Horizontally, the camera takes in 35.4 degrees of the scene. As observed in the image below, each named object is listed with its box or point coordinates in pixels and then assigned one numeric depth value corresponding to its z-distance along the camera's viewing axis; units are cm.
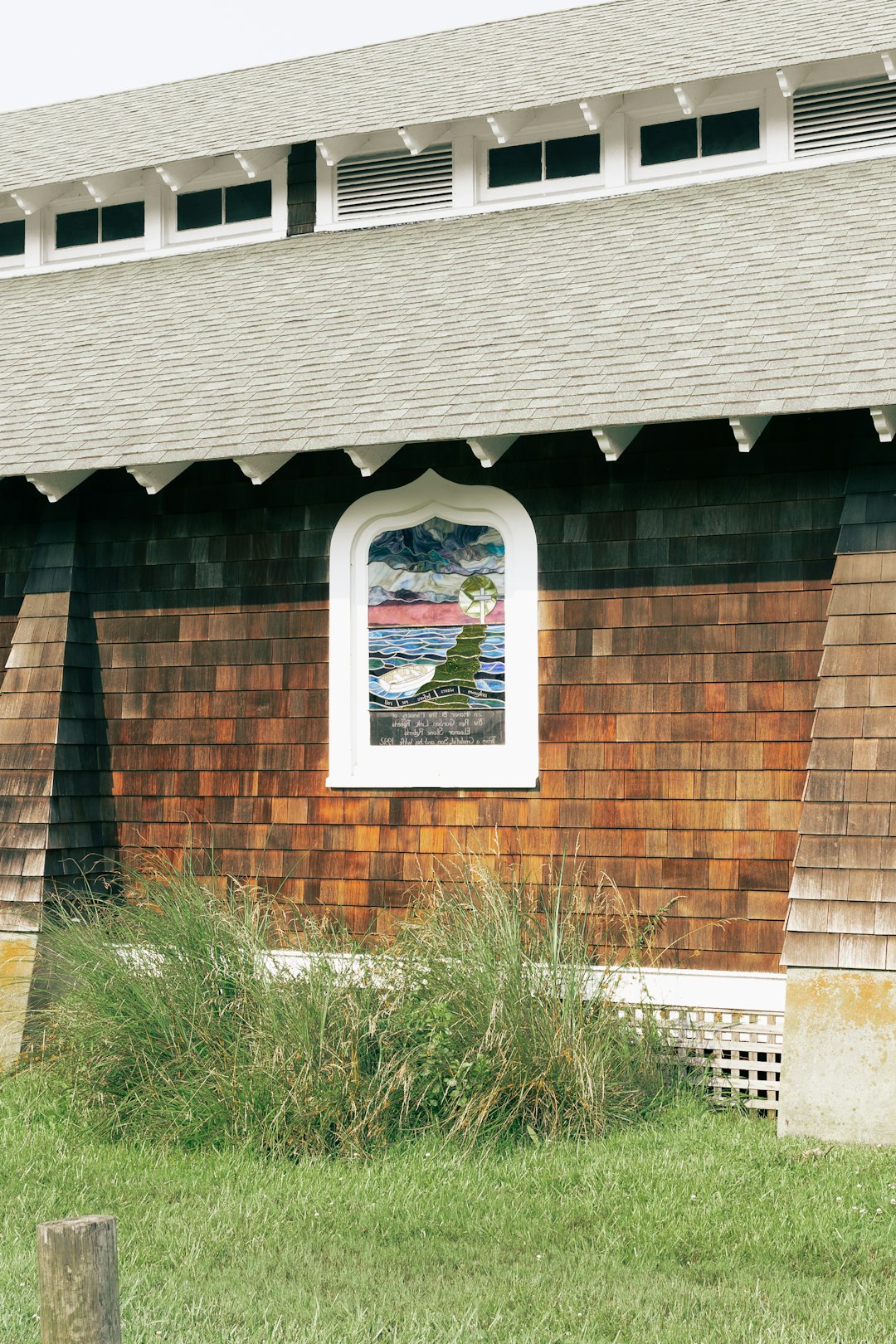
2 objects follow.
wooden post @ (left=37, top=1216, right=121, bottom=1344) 322
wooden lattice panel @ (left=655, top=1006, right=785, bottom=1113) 822
